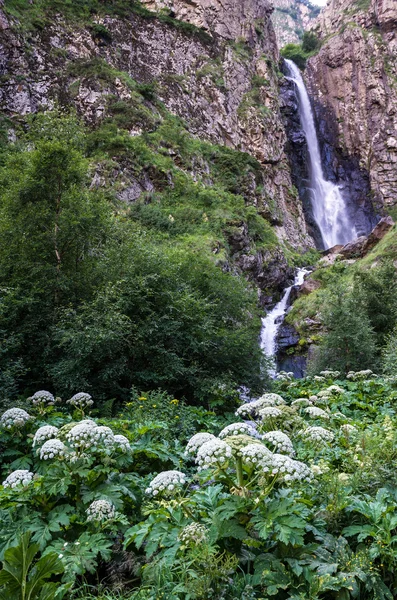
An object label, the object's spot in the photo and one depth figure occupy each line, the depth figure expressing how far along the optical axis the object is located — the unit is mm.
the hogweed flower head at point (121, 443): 3578
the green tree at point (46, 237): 8508
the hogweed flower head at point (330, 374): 9195
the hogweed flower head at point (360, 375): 8538
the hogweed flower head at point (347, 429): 4634
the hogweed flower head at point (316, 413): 5043
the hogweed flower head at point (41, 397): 5624
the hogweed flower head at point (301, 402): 6262
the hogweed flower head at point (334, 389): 6811
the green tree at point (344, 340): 13236
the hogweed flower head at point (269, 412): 4141
